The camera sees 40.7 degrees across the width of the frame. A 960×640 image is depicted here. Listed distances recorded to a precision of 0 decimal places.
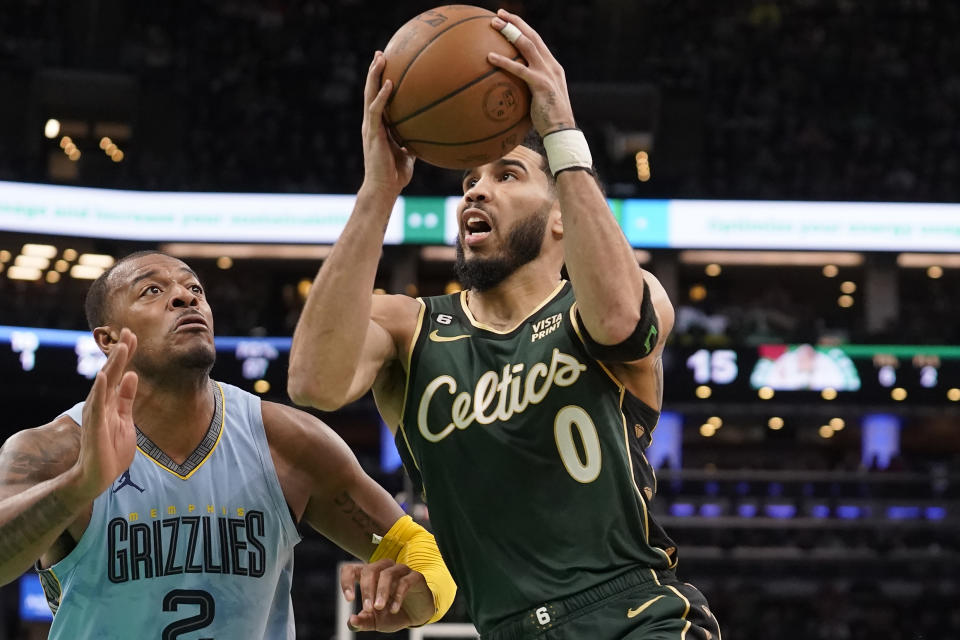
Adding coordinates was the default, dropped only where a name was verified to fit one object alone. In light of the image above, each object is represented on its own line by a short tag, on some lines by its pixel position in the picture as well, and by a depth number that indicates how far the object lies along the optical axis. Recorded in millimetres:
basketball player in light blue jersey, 3914
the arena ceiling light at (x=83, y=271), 23500
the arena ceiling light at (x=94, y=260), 23484
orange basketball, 3400
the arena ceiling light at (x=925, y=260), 23711
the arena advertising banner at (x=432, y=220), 21531
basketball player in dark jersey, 3334
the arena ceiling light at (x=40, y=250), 22658
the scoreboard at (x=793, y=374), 20438
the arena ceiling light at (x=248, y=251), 22906
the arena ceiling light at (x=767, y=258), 23359
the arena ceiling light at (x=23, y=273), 22875
